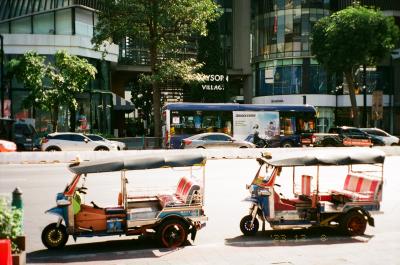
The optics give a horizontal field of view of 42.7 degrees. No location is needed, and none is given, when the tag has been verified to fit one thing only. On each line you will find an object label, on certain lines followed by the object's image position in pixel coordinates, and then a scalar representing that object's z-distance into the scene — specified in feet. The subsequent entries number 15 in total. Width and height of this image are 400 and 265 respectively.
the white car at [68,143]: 98.94
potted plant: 21.62
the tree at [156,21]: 109.09
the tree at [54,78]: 115.03
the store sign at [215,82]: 181.88
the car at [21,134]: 99.81
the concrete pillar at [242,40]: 219.20
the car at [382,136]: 131.34
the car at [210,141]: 102.89
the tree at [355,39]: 149.48
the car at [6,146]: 81.26
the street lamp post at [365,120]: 155.92
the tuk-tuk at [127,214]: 32.55
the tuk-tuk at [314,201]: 35.68
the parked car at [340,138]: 120.26
